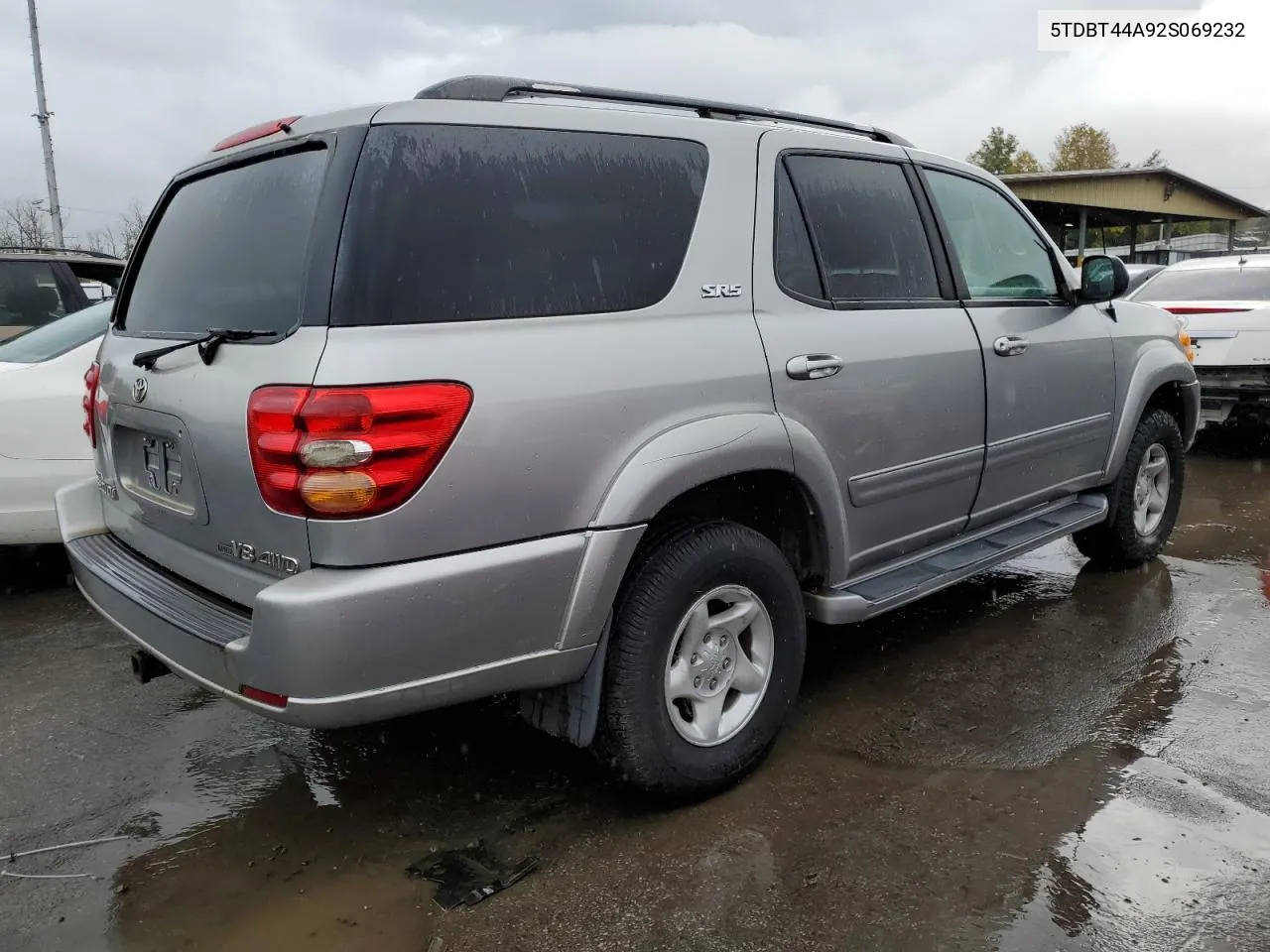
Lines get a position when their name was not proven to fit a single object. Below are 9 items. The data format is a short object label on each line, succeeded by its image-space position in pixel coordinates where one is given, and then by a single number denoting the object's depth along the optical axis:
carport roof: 26.23
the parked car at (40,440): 4.25
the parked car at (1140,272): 12.22
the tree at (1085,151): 65.81
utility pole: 16.23
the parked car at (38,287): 6.06
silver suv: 2.13
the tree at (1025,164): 69.12
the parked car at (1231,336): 7.66
